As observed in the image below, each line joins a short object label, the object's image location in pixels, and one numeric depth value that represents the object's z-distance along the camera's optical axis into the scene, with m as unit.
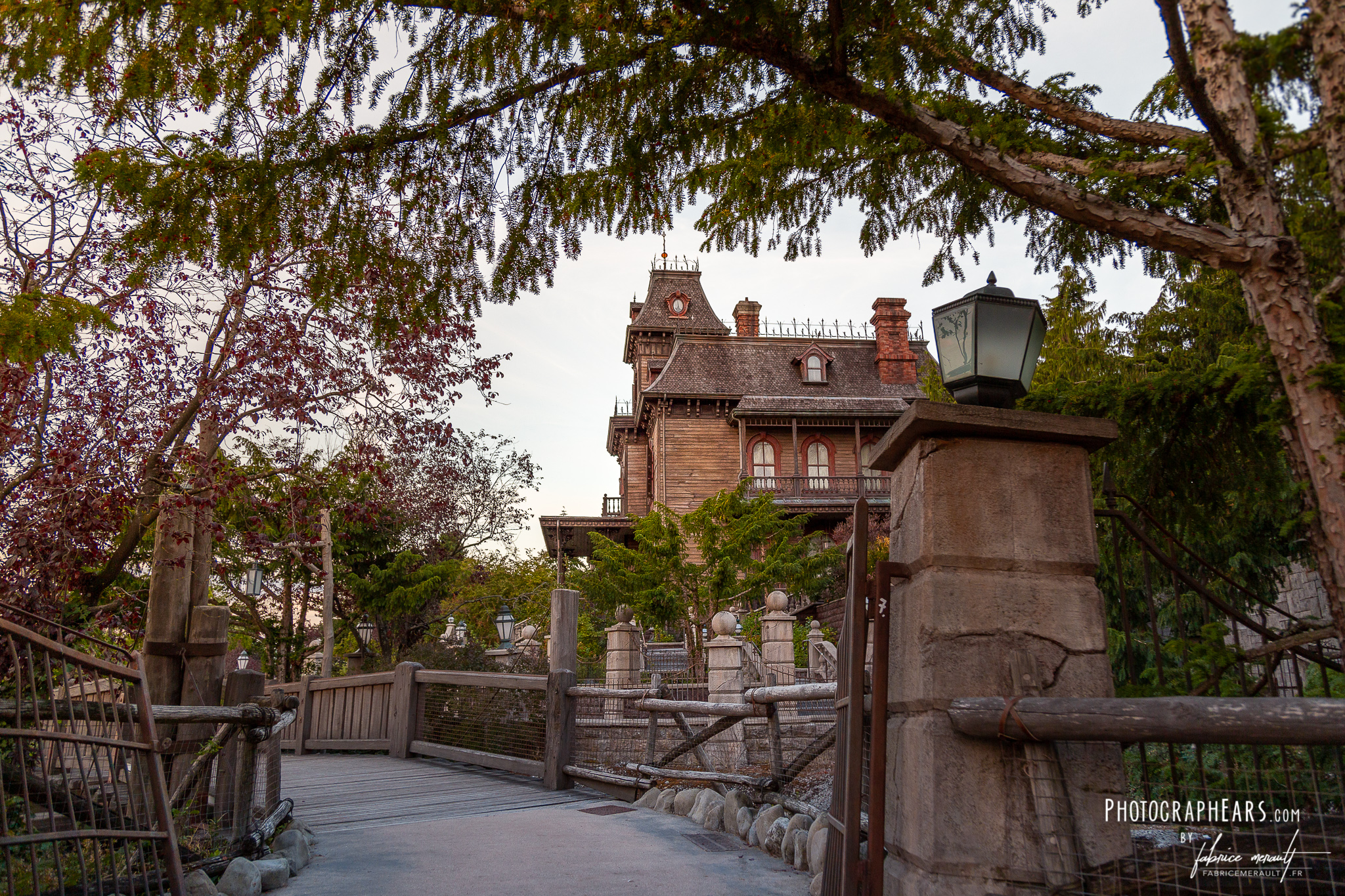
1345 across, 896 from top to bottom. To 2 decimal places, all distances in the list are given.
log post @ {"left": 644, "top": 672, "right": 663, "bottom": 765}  7.74
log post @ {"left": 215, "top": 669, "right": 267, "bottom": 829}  4.91
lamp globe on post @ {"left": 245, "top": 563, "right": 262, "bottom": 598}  15.77
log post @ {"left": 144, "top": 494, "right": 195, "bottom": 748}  6.27
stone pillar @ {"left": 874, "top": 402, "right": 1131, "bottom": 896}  2.76
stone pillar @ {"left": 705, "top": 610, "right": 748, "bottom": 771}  11.95
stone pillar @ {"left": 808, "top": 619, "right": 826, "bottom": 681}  15.12
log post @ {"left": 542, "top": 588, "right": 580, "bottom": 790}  8.41
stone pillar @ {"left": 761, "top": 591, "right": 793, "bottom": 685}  13.85
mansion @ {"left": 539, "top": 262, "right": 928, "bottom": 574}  29.61
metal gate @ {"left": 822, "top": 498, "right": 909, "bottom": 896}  3.07
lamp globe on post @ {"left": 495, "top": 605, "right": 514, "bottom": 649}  17.47
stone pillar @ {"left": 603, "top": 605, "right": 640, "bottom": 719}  14.95
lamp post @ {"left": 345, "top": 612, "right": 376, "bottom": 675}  21.94
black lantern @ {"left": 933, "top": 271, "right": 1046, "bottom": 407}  3.55
